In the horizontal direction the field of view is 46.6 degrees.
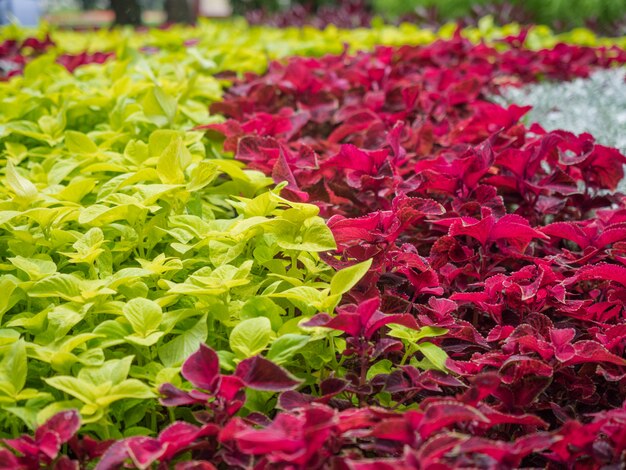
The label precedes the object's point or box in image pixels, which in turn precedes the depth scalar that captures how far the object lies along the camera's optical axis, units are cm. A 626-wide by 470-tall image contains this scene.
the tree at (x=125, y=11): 828
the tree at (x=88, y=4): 2094
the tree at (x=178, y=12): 981
